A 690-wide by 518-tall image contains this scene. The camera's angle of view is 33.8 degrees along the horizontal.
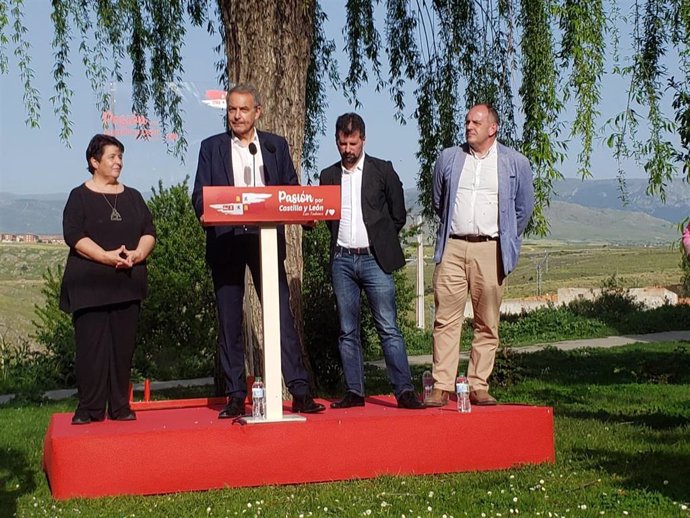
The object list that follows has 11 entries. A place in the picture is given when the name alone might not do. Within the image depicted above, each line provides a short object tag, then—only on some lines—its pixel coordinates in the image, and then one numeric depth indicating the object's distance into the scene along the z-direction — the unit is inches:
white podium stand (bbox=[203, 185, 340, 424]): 230.7
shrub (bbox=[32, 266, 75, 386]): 609.3
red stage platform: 231.8
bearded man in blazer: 261.6
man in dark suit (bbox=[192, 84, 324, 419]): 252.7
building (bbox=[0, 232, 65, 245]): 4685.0
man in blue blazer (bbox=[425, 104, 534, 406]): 264.5
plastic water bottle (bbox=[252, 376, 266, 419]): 244.5
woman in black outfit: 253.9
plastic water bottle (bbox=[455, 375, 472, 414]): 255.6
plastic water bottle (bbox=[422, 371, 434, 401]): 271.6
